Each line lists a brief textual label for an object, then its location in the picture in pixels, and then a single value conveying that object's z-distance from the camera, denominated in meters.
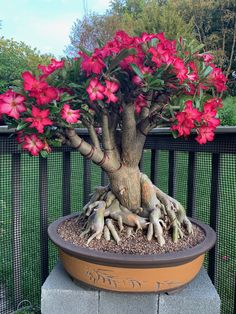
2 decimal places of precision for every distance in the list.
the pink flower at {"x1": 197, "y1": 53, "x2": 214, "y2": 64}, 1.15
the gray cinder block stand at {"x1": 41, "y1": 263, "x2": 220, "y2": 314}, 1.09
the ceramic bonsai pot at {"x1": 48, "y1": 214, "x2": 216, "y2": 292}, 1.02
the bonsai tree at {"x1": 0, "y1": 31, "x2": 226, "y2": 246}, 0.98
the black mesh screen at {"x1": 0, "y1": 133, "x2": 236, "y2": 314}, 1.47
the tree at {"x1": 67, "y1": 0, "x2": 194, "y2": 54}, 10.22
